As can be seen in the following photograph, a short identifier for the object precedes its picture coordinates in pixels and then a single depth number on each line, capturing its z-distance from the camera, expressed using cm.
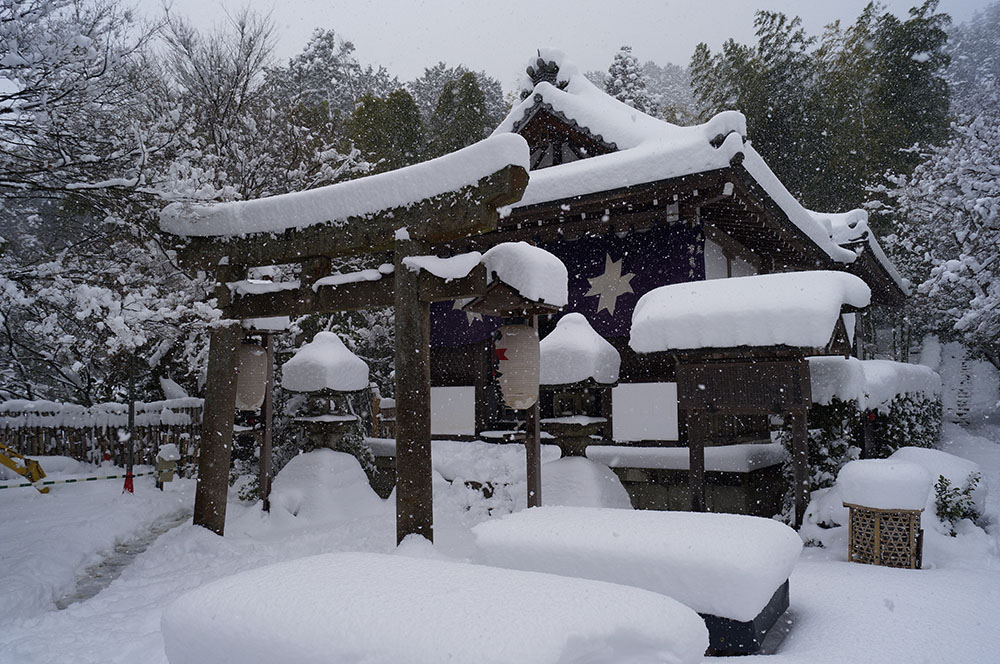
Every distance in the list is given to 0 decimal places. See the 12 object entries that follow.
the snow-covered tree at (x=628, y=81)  2853
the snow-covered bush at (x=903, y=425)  964
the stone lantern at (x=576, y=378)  758
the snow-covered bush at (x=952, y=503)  696
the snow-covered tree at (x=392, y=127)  2188
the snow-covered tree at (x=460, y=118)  2356
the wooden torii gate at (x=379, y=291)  594
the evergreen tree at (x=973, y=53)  3105
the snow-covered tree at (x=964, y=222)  1139
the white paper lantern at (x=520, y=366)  641
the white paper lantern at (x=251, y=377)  831
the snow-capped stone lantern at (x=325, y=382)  984
